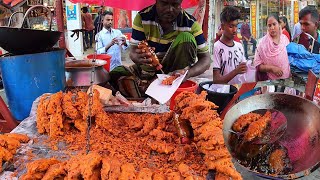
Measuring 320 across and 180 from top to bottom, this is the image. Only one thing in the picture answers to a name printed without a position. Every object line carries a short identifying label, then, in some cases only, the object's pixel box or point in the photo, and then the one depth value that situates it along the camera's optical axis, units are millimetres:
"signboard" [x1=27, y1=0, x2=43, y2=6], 10255
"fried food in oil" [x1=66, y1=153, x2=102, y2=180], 1524
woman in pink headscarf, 4078
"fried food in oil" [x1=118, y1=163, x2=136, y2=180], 1534
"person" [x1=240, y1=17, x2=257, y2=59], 10172
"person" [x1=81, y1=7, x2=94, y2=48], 11460
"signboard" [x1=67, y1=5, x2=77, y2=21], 11250
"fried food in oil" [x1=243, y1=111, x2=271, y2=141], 1871
